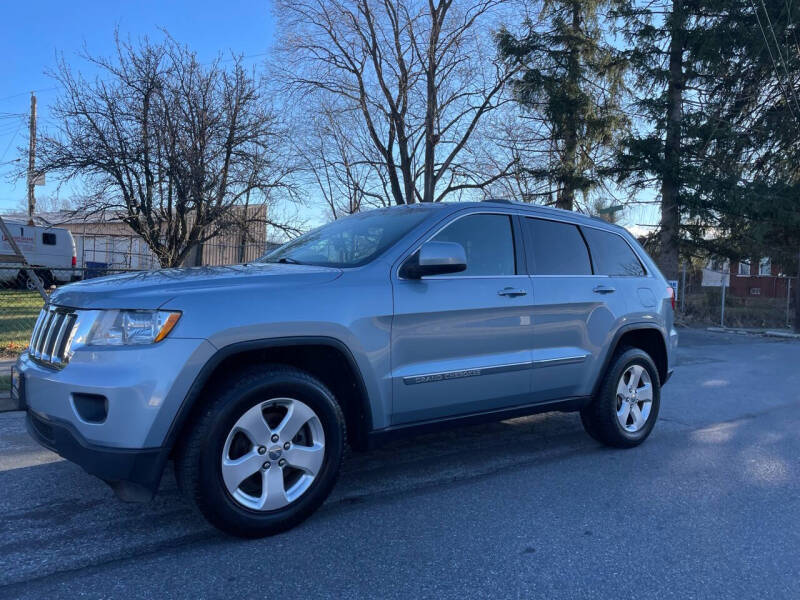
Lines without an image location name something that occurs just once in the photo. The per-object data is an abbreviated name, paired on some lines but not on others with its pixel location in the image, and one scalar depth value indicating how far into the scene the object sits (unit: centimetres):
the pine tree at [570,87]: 1919
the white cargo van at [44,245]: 2350
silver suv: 308
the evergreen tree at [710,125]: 1786
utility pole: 1280
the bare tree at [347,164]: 2281
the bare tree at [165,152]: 1214
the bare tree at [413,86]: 2088
